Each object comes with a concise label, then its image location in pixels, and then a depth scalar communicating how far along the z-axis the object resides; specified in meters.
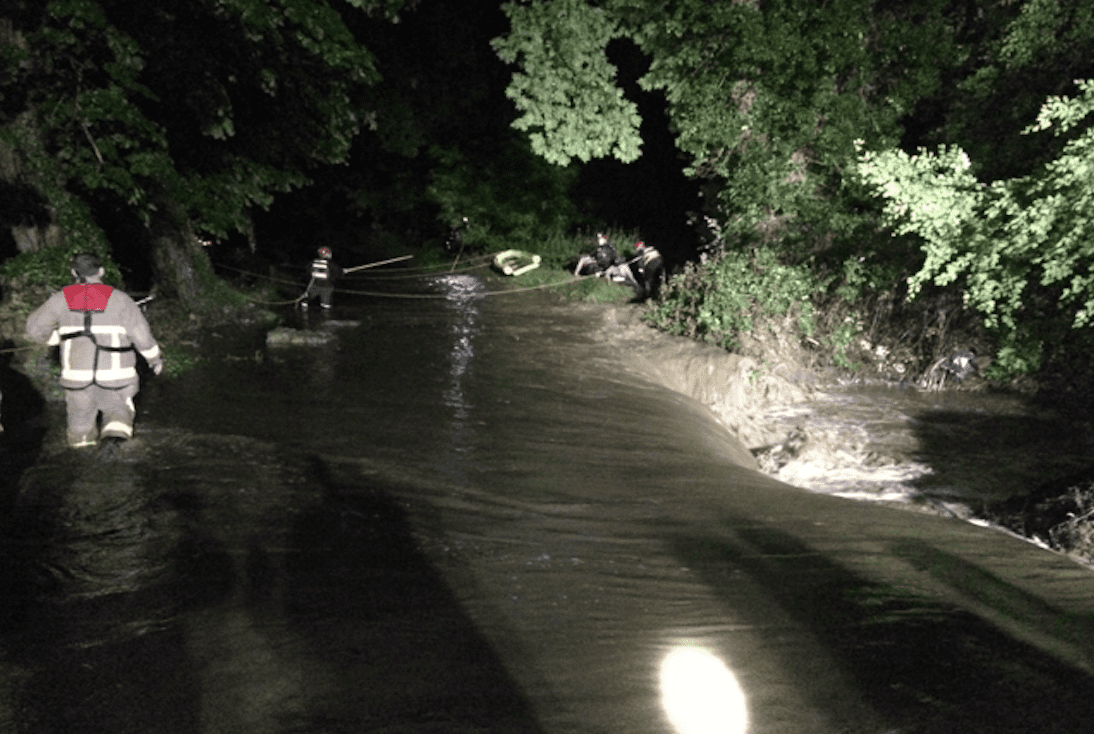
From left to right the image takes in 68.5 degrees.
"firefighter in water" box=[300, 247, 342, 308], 15.62
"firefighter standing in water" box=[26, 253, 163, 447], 6.55
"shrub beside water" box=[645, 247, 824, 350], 13.77
